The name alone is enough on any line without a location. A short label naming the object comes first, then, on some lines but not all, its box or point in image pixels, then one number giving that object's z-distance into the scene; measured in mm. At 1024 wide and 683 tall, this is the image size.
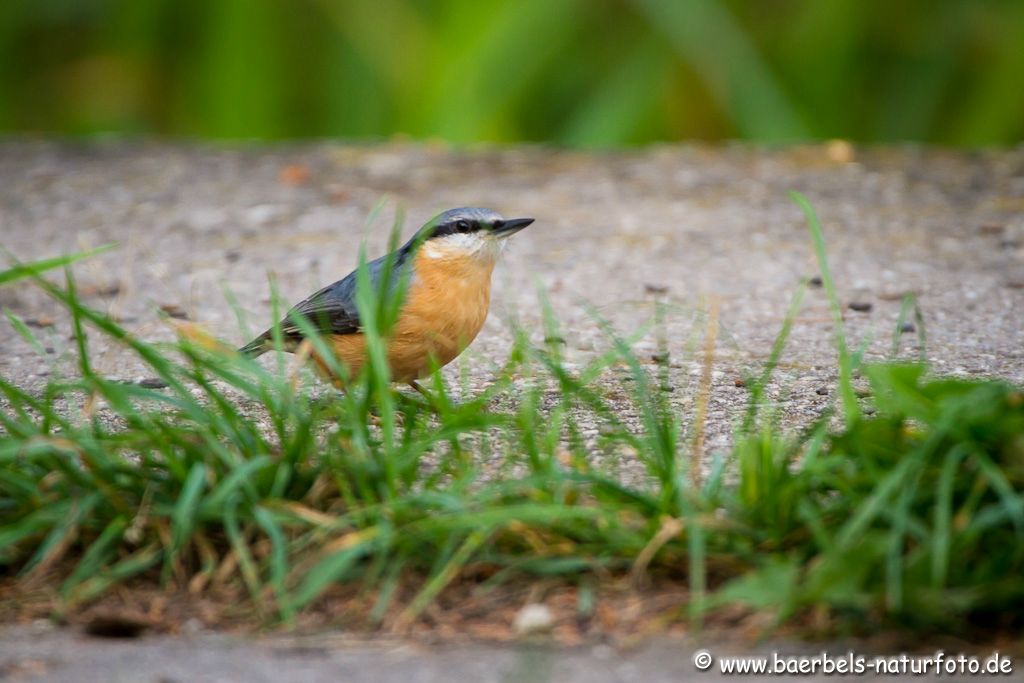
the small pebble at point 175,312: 9461
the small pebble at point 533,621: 5059
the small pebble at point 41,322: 9234
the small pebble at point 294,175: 12242
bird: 7480
